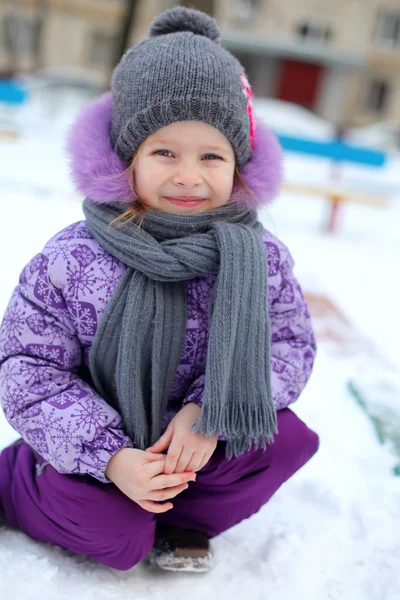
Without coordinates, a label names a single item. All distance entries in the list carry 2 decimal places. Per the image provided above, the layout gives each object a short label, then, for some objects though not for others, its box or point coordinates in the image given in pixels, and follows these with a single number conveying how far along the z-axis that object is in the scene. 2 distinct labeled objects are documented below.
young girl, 1.28
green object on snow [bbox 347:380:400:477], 2.12
